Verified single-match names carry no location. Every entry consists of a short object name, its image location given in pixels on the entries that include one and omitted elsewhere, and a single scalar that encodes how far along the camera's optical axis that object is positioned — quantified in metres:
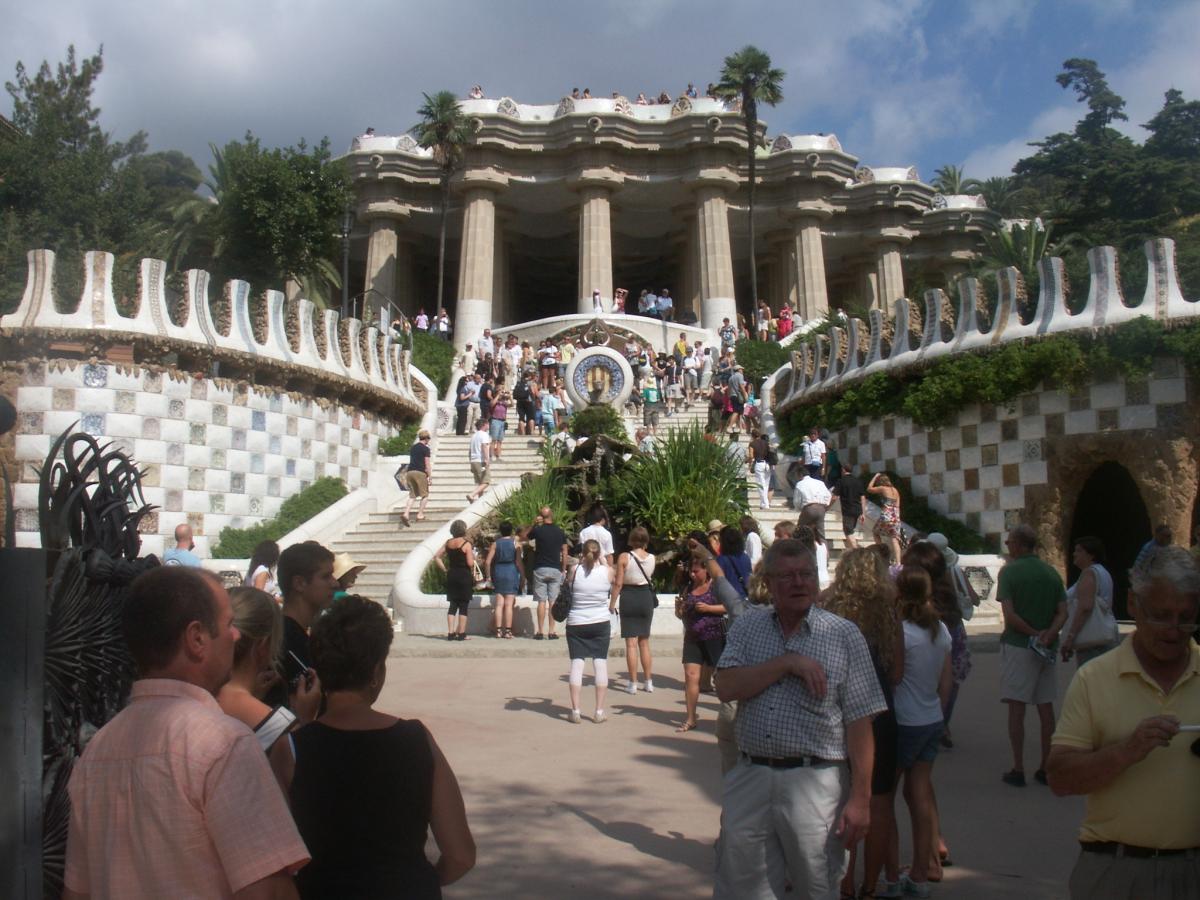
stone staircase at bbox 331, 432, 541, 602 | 17.22
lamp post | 34.44
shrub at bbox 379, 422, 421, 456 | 23.31
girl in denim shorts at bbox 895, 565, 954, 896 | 4.98
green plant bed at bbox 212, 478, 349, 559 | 18.47
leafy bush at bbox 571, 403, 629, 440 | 20.73
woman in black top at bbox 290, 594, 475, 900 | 2.73
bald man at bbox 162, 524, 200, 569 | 9.47
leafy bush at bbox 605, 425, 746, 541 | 16.61
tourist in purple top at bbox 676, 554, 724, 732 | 8.22
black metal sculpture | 3.59
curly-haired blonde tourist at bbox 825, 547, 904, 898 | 4.62
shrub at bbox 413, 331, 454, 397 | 31.38
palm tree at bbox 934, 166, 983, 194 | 55.53
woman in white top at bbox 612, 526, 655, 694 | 9.86
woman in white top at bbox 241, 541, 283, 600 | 7.03
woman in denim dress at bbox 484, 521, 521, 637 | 13.79
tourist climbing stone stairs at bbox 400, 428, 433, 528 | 18.97
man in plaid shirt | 3.60
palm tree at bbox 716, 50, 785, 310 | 35.27
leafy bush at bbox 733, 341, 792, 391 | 30.42
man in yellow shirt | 2.89
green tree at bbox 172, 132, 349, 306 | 30.73
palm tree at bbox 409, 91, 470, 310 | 35.88
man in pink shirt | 2.27
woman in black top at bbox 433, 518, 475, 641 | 13.25
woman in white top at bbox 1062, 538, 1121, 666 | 7.06
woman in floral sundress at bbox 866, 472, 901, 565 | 14.46
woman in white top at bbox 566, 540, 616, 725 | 8.91
